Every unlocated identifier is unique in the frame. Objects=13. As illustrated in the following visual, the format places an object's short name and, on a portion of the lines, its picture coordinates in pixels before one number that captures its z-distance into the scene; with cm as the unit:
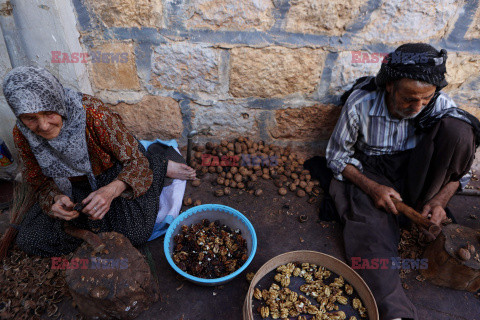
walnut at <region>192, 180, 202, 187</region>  258
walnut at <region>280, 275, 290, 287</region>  178
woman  152
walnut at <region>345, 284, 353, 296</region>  174
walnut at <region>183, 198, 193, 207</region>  242
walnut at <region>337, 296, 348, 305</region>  170
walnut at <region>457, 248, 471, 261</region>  171
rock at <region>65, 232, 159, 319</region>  150
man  179
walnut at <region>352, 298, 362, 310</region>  168
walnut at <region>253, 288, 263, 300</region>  172
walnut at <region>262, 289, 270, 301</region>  173
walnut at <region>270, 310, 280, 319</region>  165
